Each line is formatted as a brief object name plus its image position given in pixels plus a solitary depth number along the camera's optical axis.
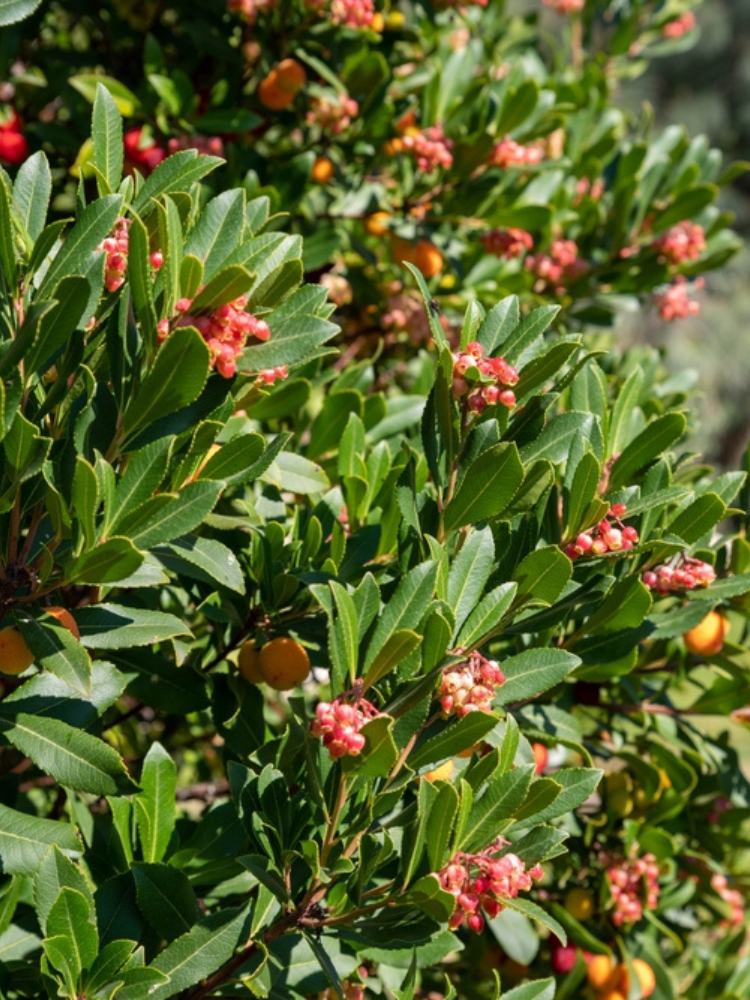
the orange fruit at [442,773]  1.32
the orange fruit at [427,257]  2.21
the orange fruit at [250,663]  1.45
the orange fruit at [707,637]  1.72
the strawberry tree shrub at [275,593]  1.08
